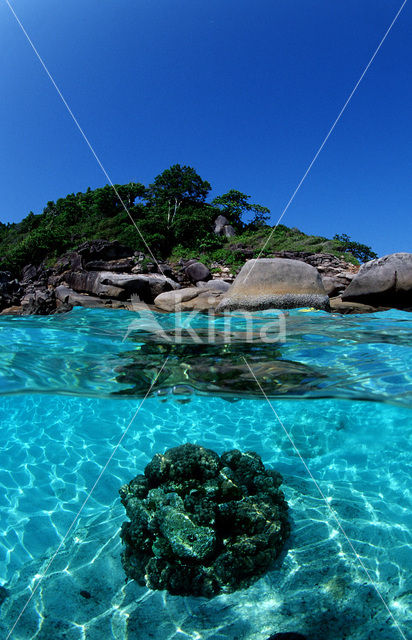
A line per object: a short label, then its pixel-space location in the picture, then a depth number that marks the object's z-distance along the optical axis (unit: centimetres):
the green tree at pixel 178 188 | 3626
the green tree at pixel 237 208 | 3444
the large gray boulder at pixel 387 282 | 1227
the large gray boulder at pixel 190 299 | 1390
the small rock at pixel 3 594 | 288
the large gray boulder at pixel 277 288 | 1225
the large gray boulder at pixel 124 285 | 1645
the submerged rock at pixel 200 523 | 279
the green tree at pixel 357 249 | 2794
